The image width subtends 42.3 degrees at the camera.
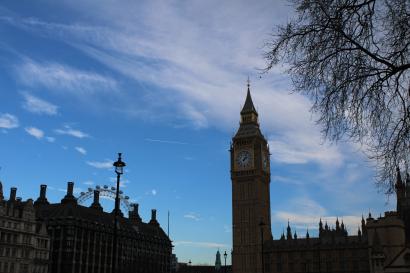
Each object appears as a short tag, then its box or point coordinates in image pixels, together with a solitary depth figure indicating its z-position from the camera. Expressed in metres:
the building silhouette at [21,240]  79.69
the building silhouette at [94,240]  98.50
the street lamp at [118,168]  27.03
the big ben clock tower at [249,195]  133.00
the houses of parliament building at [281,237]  114.25
